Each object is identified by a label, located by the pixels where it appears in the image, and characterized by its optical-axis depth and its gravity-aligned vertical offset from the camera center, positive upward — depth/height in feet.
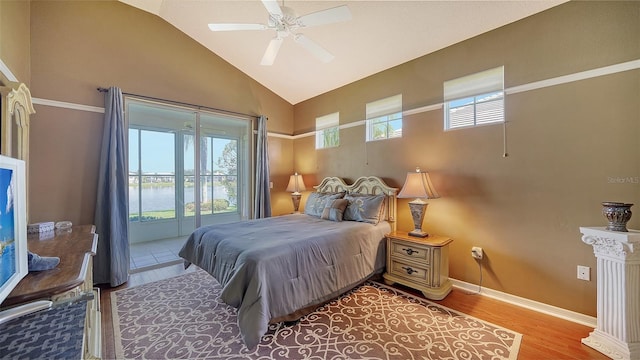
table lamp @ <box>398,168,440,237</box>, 9.64 -0.58
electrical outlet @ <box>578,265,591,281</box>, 7.43 -2.86
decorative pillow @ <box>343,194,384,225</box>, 10.94 -1.37
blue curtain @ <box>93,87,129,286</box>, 10.22 -0.93
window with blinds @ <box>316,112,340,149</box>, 14.85 +2.92
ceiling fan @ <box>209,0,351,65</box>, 6.83 +4.54
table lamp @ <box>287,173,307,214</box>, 15.74 -0.60
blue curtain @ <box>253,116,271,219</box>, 15.02 +0.09
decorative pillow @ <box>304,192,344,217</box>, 12.61 -1.21
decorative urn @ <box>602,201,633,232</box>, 6.11 -0.94
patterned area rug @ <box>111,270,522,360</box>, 6.27 -4.35
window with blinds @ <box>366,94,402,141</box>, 11.98 +3.00
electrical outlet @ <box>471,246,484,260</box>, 9.37 -2.83
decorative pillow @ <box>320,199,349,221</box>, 11.30 -1.46
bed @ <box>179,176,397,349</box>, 6.64 -2.44
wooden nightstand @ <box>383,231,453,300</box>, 8.97 -3.23
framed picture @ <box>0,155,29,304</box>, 3.39 -0.66
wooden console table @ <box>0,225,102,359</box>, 3.72 -1.64
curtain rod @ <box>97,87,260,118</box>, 10.58 +3.80
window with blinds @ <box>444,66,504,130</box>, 9.14 +3.02
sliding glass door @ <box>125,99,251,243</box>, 13.43 +0.53
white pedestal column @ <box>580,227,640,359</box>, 6.00 -2.91
